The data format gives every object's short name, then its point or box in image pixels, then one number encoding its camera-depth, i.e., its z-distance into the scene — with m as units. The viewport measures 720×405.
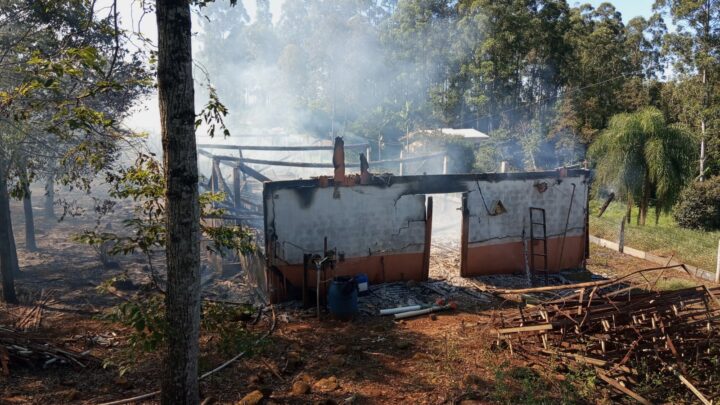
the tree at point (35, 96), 7.61
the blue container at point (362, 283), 9.84
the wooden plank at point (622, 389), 5.34
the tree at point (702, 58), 21.39
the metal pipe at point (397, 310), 9.16
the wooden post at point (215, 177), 12.66
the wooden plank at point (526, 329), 6.36
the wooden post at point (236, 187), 12.12
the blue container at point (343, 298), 8.79
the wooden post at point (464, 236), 11.09
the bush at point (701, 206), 18.42
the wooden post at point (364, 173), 10.13
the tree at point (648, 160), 18.97
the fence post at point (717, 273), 11.82
